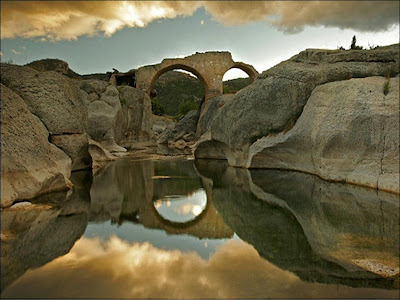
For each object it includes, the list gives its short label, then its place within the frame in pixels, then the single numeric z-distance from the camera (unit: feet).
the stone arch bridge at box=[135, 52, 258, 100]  78.53
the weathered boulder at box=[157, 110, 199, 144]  72.64
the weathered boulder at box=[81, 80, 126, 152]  48.37
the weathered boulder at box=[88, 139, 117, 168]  38.14
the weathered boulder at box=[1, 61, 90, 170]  22.35
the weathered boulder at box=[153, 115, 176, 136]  113.60
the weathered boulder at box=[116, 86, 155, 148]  66.44
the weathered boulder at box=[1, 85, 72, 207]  15.08
